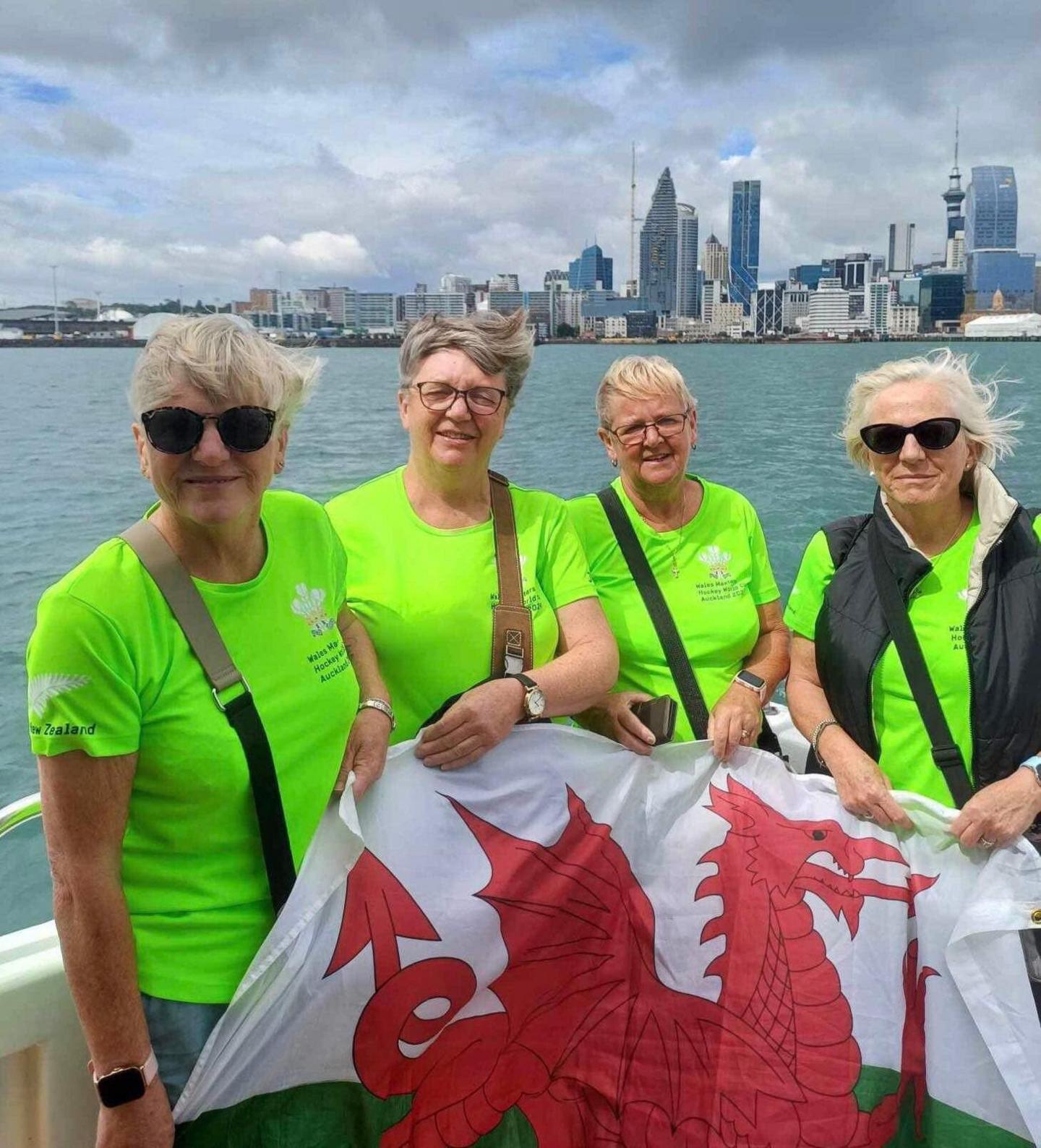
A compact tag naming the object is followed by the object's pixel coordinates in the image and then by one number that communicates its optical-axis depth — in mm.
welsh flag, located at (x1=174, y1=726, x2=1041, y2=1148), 1924
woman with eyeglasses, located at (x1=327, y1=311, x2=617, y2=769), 2424
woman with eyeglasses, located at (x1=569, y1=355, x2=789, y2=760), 2957
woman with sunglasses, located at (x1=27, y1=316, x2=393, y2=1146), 1612
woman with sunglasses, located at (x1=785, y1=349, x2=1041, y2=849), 2510
